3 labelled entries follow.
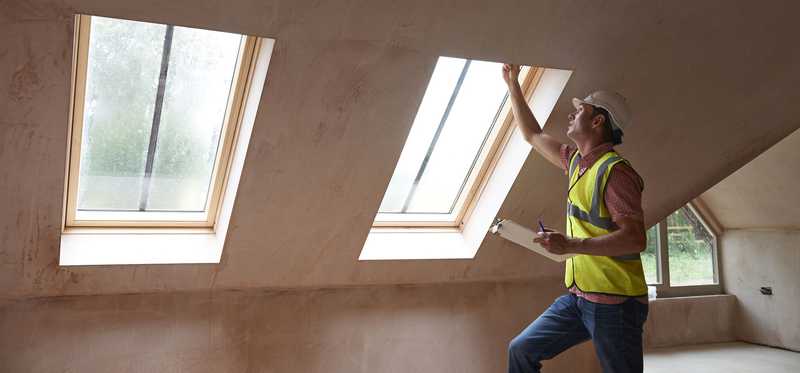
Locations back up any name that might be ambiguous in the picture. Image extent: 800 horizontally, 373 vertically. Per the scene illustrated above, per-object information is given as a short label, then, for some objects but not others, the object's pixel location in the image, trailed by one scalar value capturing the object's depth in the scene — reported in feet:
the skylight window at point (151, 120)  8.70
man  7.92
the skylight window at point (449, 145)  10.87
